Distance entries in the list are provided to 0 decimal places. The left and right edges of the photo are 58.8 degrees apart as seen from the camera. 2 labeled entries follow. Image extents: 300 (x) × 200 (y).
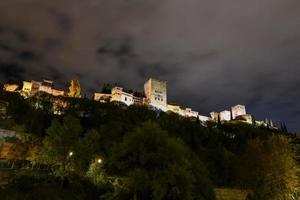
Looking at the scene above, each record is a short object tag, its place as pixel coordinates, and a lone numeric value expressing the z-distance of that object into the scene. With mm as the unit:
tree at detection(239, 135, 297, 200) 28469
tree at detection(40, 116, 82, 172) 33188
